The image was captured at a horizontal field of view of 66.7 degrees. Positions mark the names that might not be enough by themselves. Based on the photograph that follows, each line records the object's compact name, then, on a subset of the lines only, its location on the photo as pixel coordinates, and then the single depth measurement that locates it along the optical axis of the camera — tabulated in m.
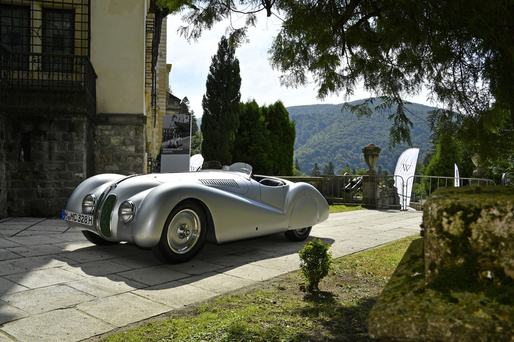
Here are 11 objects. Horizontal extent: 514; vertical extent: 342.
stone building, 8.49
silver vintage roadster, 4.20
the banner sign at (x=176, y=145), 10.48
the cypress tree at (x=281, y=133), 23.36
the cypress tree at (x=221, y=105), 20.64
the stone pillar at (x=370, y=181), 13.28
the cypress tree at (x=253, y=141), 22.05
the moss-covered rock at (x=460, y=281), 1.06
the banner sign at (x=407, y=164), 21.20
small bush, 3.66
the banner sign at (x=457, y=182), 14.36
